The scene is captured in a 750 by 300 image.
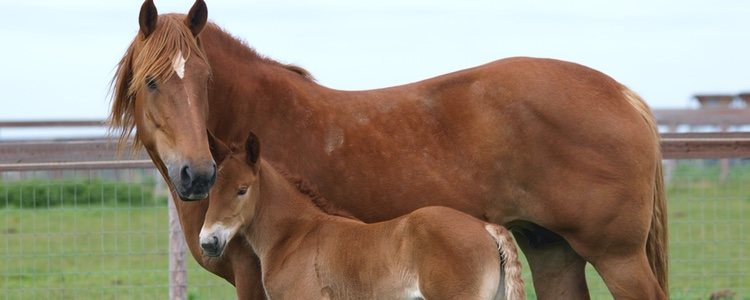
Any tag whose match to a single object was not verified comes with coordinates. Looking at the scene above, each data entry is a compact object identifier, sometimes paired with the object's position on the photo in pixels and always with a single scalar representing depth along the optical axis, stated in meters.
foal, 9.68
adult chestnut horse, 10.97
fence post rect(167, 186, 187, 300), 15.09
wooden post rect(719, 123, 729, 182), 24.58
